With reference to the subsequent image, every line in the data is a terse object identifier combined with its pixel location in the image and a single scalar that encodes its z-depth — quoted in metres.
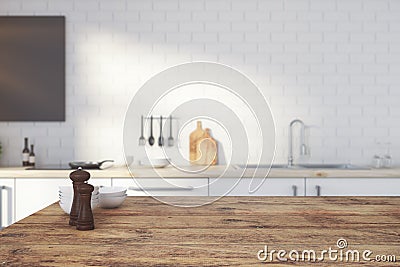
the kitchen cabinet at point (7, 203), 3.82
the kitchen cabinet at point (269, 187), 3.83
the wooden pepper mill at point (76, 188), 1.70
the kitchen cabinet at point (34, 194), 3.82
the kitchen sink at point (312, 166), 4.34
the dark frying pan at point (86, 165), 4.00
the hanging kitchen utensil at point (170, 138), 4.43
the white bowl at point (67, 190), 1.85
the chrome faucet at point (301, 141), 4.44
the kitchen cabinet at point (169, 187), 3.84
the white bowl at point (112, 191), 2.00
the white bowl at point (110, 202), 2.01
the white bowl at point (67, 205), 1.84
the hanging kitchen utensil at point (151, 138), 4.41
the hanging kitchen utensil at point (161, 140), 4.41
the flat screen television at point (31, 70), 4.41
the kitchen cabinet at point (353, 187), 3.80
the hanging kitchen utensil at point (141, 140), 4.44
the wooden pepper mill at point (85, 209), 1.63
